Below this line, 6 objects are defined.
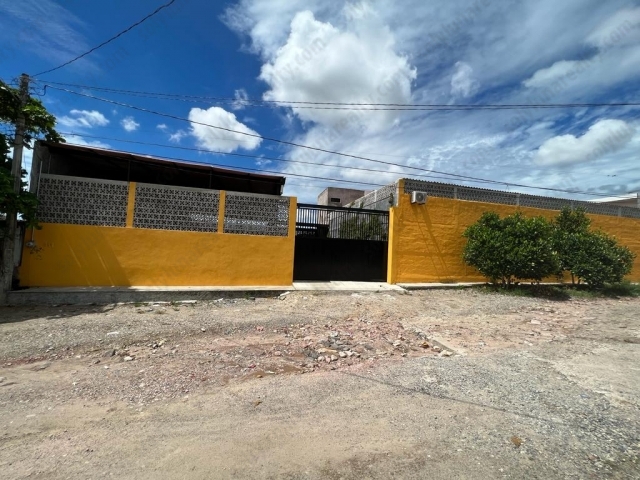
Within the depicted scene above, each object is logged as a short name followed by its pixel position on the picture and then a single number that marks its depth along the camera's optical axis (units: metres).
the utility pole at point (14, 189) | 6.24
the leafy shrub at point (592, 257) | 9.71
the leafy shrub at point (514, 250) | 8.79
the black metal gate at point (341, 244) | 9.42
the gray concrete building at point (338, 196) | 28.97
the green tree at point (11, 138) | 5.96
